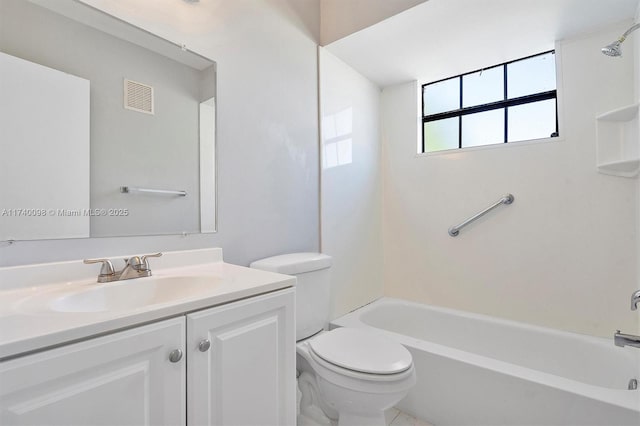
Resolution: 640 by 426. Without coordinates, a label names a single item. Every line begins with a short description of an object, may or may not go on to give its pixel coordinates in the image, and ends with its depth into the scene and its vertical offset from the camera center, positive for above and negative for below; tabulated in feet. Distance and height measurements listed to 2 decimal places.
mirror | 2.92 +0.97
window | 6.53 +2.53
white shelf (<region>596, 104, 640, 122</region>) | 5.00 +1.69
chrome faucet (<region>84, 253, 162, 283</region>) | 3.16 -0.64
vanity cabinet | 1.75 -1.18
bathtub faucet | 3.77 -1.65
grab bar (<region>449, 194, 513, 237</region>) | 6.51 -0.09
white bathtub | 3.91 -2.62
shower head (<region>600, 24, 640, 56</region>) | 4.36 +2.37
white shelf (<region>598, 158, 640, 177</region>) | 5.08 +0.77
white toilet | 3.78 -2.02
